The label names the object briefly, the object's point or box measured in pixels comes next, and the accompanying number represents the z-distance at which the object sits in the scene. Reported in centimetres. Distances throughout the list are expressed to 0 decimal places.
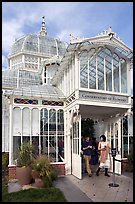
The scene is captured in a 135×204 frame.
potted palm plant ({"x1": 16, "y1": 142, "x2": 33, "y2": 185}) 747
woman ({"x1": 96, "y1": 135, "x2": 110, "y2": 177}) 838
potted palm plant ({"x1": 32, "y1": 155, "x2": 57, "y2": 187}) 697
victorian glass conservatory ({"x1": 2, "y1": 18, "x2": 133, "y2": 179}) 820
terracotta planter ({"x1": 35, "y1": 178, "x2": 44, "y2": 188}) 696
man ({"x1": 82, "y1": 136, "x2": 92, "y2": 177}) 835
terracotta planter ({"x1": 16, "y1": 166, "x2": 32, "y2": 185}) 746
